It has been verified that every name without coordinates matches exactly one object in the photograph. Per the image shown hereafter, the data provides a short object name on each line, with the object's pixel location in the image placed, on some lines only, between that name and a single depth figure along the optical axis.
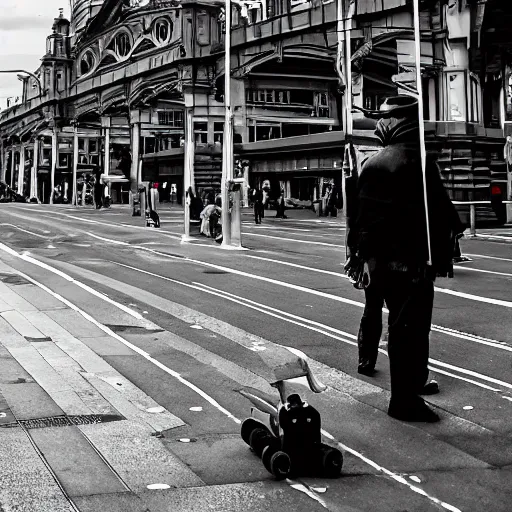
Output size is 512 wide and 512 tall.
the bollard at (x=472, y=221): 26.38
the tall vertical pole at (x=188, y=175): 26.05
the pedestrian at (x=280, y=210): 43.88
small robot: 5.20
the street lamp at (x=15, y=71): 53.81
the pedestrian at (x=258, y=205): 37.59
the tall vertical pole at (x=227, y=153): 23.16
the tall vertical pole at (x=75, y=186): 63.51
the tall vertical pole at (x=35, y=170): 86.84
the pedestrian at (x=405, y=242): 6.44
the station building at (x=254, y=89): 33.53
